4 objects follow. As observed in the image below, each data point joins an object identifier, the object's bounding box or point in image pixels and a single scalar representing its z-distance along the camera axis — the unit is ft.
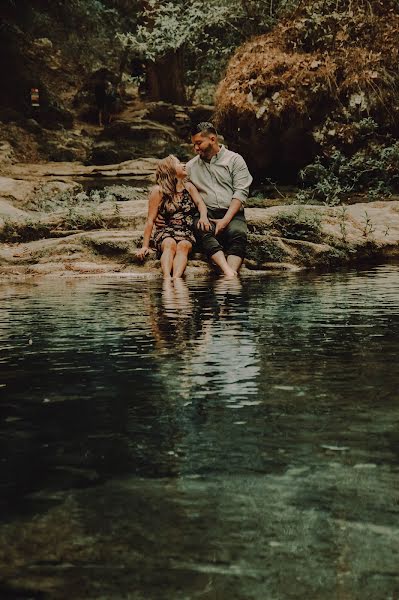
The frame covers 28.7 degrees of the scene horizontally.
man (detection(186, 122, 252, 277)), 31.65
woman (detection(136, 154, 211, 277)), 31.45
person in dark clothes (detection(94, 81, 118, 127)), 101.60
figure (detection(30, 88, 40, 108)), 98.02
